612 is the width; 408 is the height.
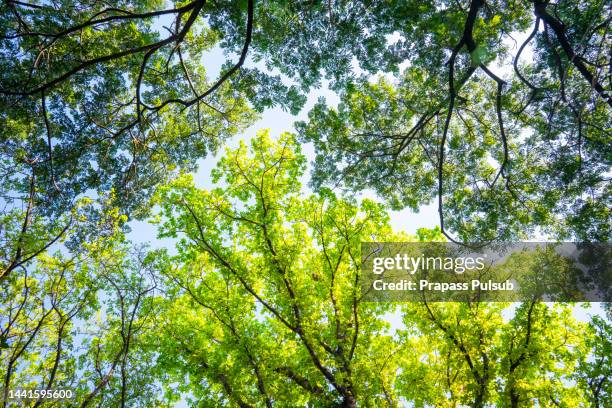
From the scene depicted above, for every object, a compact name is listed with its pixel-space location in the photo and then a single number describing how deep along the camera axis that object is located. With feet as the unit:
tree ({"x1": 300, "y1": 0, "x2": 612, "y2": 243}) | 19.30
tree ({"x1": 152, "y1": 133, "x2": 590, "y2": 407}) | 26.71
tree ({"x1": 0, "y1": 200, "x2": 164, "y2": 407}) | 27.14
